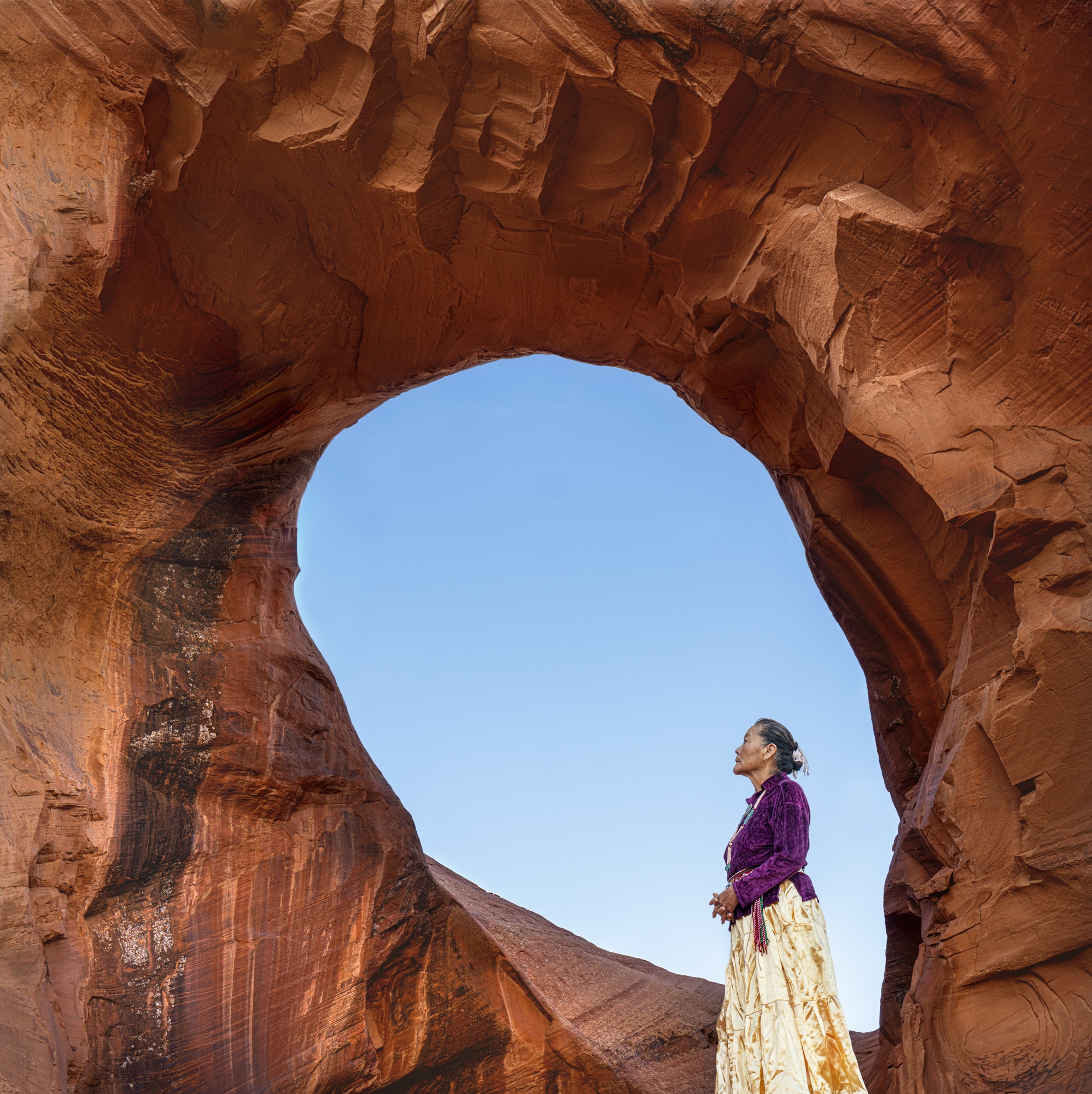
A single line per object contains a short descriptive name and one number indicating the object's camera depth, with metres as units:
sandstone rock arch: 5.41
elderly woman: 5.36
